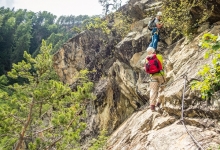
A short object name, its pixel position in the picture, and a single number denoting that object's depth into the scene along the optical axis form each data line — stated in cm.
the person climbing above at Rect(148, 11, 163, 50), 1025
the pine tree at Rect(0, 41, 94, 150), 1067
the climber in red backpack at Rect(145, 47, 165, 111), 714
